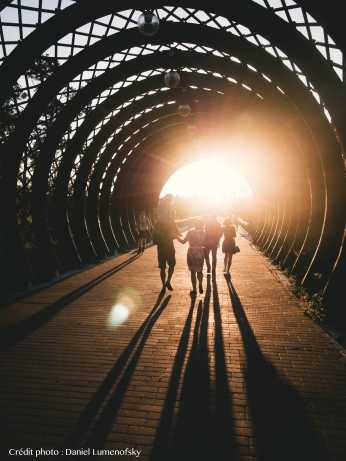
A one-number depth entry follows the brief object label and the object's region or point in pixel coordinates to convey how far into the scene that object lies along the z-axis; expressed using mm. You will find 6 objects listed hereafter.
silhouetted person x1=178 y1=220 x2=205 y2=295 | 8531
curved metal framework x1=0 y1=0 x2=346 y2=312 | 8164
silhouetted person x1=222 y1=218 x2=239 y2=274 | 11031
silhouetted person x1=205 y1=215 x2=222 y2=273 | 11331
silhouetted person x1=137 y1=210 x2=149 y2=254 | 18031
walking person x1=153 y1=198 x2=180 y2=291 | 8500
